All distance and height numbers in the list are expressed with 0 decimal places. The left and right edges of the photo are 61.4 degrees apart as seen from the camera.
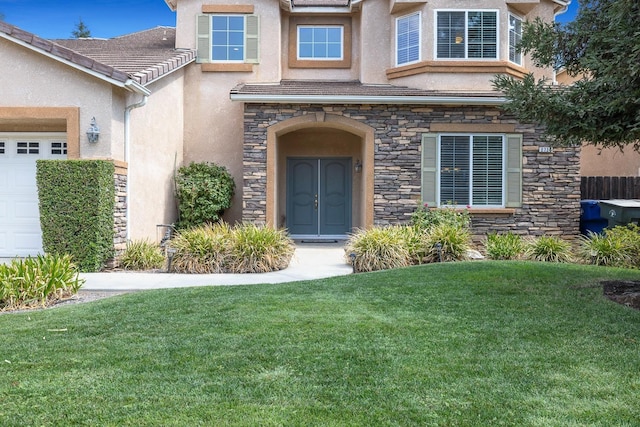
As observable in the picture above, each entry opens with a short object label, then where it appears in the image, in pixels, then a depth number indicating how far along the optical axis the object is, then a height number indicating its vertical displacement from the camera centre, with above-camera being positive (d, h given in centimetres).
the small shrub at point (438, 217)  1225 -35
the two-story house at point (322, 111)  1110 +211
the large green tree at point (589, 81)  559 +142
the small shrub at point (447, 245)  1047 -84
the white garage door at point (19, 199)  1144 +3
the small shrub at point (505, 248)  1090 -93
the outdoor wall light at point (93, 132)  1036 +132
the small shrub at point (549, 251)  1097 -100
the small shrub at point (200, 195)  1350 +16
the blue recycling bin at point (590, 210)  1345 -19
